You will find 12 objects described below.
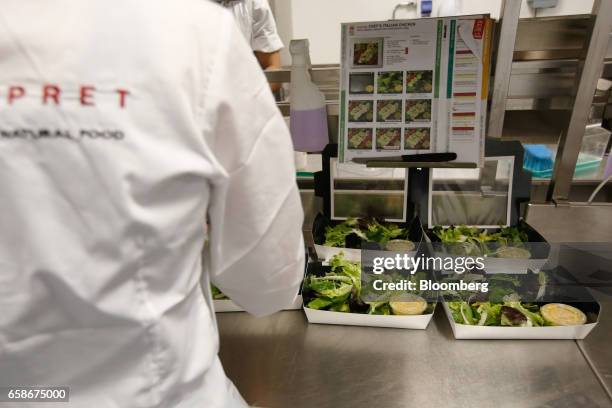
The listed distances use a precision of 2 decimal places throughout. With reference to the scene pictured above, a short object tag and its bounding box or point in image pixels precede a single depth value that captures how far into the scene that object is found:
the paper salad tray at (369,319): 0.90
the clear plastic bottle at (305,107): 1.08
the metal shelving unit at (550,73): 1.00
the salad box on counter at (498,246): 0.97
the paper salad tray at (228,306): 0.99
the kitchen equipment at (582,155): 1.51
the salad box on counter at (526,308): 0.86
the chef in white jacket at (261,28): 2.10
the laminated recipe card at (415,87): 0.95
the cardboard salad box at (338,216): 1.07
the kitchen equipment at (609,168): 1.36
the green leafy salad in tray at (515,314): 0.88
